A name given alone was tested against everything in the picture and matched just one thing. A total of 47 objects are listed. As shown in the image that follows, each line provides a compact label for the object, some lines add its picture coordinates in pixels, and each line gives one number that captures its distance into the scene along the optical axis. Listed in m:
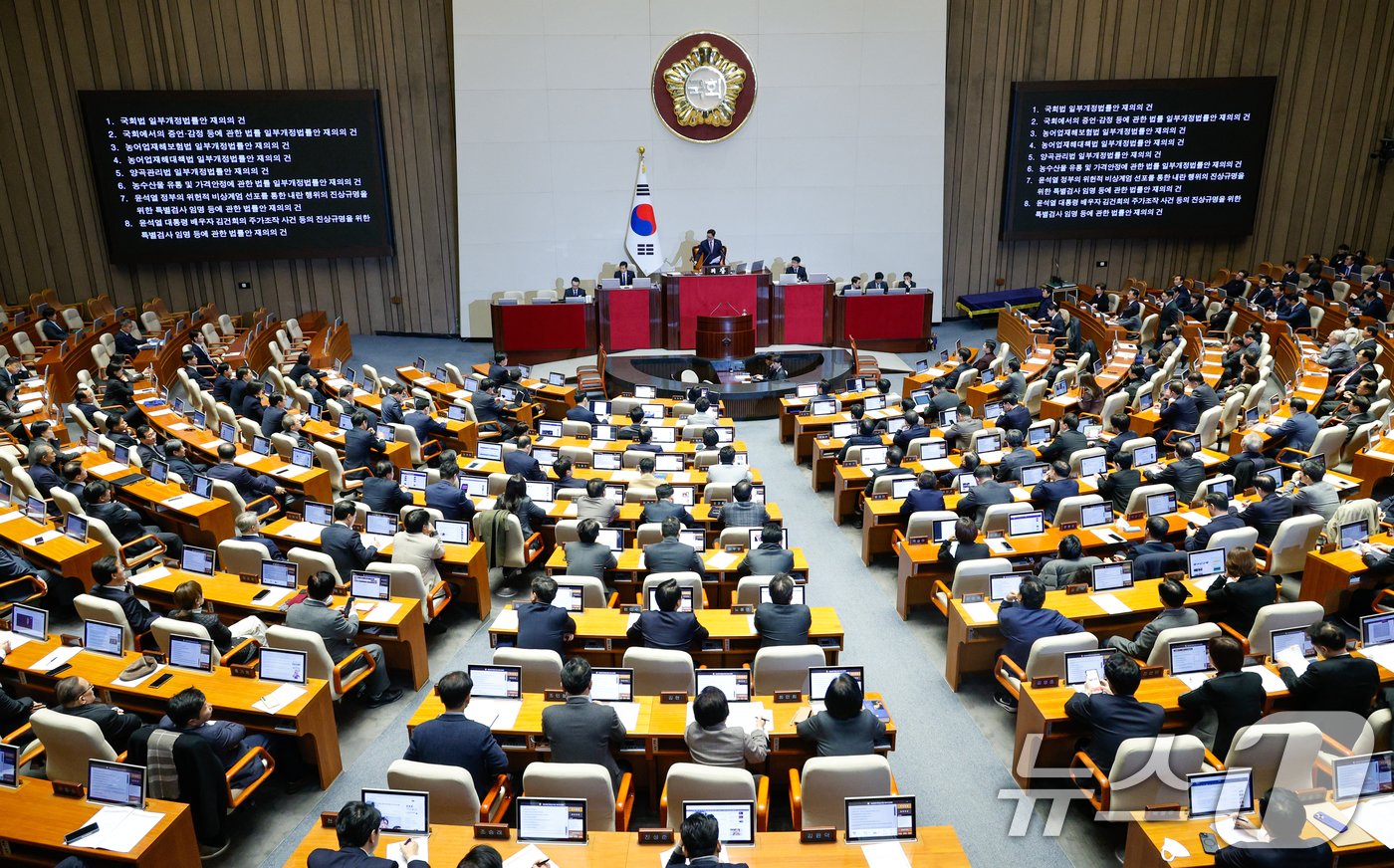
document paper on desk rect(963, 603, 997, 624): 6.70
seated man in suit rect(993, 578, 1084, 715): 6.27
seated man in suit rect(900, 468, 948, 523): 8.50
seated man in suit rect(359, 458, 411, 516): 8.95
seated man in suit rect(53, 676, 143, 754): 5.27
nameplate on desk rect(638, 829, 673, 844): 4.51
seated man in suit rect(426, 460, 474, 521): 8.83
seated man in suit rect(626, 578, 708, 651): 6.34
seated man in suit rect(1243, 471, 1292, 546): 7.83
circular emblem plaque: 18.23
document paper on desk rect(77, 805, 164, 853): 4.59
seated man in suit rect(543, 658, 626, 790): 5.21
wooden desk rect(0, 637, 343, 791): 5.75
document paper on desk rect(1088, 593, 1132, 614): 6.68
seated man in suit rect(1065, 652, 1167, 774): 5.18
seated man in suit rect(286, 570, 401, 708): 6.43
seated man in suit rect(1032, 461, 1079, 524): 8.58
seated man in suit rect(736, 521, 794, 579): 7.36
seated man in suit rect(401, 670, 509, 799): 5.07
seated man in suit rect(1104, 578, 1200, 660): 6.10
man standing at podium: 18.30
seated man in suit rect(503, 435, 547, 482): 9.82
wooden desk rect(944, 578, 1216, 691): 6.73
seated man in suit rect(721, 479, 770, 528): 8.37
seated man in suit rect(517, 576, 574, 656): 6.40
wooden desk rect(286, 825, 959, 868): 4.38
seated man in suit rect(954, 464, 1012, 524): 8.55
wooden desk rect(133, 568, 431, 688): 7.02
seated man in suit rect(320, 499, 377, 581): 7.75
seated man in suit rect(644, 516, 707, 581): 7.44
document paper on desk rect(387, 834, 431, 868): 4.35
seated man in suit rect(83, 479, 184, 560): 8.22
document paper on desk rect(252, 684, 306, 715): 5.70
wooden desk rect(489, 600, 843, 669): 6.50
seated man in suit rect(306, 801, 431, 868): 4.05
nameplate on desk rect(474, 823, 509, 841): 4.52
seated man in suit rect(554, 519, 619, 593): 7.60
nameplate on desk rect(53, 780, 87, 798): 4.91
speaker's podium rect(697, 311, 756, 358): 16.23
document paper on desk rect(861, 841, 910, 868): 4.34
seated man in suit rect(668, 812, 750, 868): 3.91
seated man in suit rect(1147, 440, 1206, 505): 8.85
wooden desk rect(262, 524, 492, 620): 8.10
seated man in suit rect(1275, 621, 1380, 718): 5.38
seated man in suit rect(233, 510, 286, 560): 7.79
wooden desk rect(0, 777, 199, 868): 4.60
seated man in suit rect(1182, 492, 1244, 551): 7.49
